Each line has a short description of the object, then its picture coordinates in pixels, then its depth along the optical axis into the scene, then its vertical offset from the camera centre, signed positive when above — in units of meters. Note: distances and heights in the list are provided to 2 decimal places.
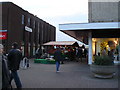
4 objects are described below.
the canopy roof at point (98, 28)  8.73 +1.52
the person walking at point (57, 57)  7.26 -0.75
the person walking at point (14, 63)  3.99 -0.64
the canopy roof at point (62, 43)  14.96 +0.40
